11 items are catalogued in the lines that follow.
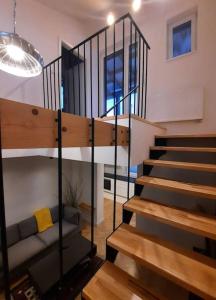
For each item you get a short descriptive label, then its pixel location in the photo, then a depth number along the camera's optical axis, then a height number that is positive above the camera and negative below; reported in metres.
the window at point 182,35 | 3.06 +2.06
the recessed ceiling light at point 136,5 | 3.31 +2.79
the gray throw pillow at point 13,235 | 2.94 -1.71
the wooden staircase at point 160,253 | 0.95 -0.75
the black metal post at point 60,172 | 0.78 -0.16
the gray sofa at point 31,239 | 2.66 -1.86
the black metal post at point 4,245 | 0.59 -0.39
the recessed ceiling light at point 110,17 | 3.56 +2.73
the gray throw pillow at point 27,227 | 3.11 -1.69
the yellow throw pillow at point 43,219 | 3.40 -1.66
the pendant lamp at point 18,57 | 1.29 +0.75
